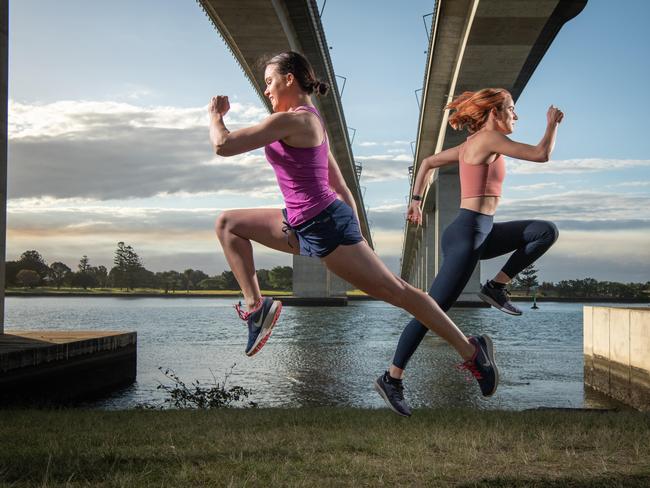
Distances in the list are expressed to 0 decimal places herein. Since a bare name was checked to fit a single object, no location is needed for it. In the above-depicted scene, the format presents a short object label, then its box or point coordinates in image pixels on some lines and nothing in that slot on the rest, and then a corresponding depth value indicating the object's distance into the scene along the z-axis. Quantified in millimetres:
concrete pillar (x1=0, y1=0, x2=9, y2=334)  20031
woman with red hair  3295
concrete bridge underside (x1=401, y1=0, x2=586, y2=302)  24906
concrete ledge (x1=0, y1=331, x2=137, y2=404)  16875
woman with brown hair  3045
